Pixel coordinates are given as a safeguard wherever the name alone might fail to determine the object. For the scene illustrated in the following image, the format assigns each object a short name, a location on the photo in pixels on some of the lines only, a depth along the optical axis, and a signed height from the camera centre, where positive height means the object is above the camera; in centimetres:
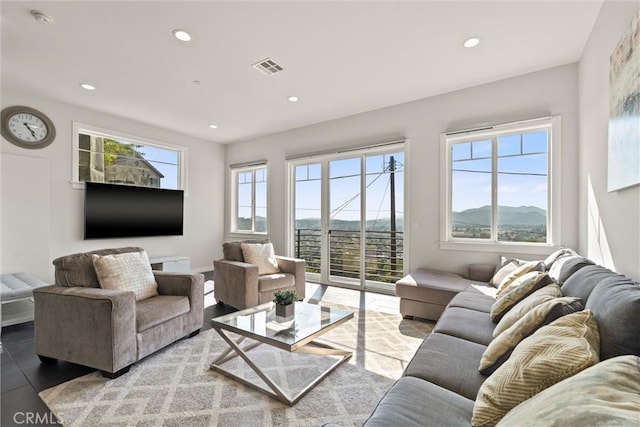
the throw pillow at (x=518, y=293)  183 -49
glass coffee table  180 -79
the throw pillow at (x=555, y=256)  238 -34
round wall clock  355 +113
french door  421 -1
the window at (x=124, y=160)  423 +92
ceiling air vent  295 +158
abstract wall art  149 +61
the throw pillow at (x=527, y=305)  147 -46
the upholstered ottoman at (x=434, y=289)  288 -73
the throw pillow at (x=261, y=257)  375 -54
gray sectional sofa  99 -70
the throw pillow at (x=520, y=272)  234 -45
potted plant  227 -69
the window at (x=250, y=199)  575 +36
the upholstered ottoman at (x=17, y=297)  272 -77
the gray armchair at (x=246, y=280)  329 -77
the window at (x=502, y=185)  318 +38
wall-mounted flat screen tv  424 +7
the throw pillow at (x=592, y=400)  60 -42
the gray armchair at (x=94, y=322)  196 -77
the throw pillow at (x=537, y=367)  89 -48
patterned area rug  162 -113
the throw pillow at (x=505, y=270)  286 -53
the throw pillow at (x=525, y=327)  125 -49
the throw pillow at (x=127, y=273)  229 -48
